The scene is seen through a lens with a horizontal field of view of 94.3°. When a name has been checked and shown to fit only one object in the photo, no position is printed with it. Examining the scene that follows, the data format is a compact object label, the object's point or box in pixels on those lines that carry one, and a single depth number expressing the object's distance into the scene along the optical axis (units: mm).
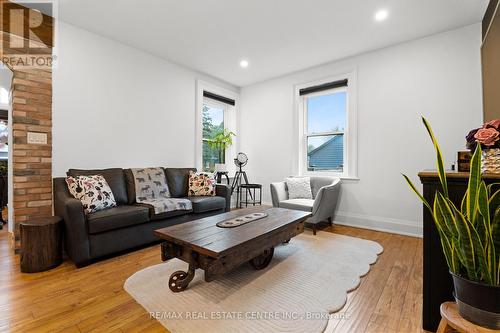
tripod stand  4832
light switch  2584
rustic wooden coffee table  1646
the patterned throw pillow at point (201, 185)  3707
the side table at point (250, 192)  4551
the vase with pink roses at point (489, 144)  1191
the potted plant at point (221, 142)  4836
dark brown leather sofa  2221
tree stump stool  2107
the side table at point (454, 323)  917
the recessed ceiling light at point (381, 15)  2647
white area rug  1475
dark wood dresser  1341
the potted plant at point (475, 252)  936
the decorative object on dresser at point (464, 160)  1424
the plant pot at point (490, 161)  1199
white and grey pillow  3834
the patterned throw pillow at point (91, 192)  2481
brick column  2484
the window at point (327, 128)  3861
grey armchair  3242
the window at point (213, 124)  4438
